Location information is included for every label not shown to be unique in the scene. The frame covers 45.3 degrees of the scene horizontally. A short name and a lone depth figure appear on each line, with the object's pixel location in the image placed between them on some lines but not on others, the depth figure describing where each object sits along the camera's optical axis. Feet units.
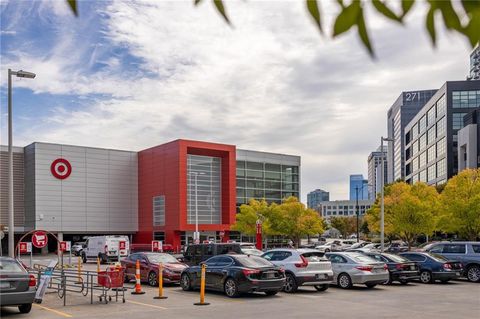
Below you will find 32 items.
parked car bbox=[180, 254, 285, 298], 60.18
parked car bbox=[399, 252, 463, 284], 80.12
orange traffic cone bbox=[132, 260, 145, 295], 63.31
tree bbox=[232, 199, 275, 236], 216.95
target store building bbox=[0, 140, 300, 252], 221.87
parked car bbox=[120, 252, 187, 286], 72.54
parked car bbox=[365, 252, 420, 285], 77.56
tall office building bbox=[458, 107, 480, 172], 261.85
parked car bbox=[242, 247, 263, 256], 88.12
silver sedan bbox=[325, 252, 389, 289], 70.90
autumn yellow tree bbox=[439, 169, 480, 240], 146.78
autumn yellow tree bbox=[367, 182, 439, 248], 152.15
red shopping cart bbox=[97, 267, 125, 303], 54.60
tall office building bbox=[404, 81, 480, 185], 290.56
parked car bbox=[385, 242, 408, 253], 141.23
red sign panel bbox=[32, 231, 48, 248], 73.87
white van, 144.46
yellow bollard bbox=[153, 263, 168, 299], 60.19
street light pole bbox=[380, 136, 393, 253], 121.43
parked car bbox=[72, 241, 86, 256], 180.45
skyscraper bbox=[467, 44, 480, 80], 632.63
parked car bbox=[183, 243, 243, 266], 85.27
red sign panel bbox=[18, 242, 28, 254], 92.97
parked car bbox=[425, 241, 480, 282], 84.94
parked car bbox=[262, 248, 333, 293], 66.69
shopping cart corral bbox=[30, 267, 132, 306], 54.70
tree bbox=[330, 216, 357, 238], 435.53
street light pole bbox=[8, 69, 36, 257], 70.03
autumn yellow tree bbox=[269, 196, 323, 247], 212.84
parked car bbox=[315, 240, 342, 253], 200.64
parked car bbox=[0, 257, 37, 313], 46.16
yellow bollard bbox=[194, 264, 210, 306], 55.21
